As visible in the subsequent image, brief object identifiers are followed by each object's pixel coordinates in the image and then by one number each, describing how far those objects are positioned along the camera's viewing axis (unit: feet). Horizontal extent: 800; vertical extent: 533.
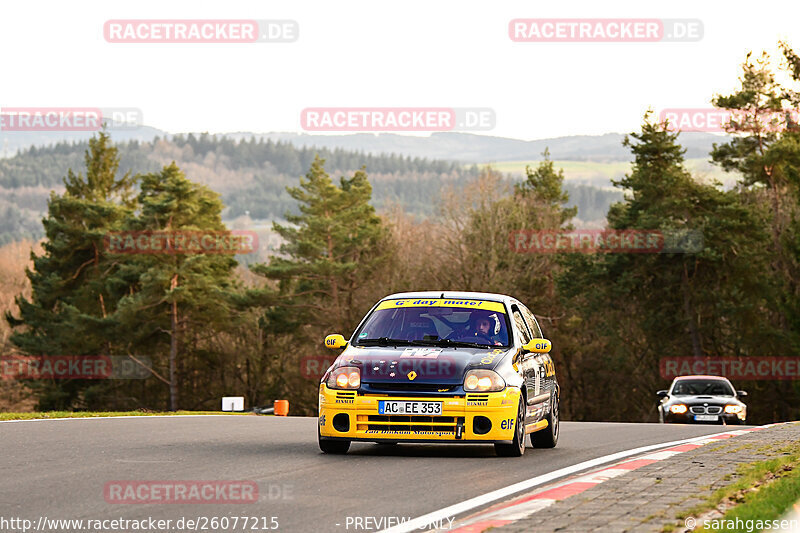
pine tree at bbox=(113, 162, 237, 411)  218.79
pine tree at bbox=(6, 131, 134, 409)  236.63
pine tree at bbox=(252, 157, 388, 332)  213.87
